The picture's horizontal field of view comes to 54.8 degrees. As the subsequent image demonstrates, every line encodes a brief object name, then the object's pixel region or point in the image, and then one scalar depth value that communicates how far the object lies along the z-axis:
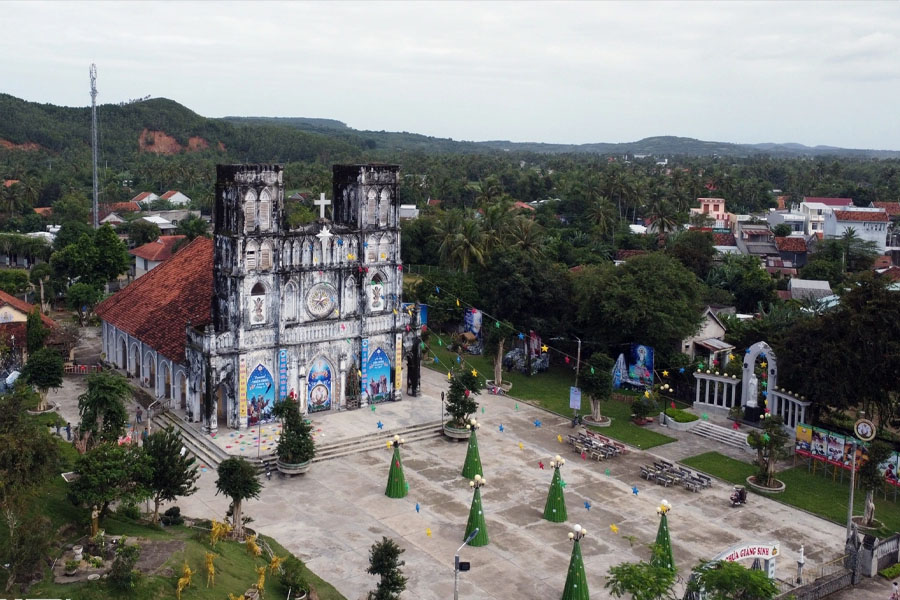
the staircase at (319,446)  37.34
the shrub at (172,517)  30.03
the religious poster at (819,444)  38.25
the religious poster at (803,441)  39.00
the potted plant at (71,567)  23.25
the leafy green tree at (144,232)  88.12
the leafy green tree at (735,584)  23.16
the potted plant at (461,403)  40.94
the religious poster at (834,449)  37.56
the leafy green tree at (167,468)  28.55
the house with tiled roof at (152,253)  78.50
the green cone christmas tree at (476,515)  29.91
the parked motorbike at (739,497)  34.53
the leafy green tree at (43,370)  41.34
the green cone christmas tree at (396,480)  34.25
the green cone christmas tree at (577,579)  25.38
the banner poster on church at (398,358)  45.25
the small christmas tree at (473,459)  35.75
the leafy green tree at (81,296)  60.22
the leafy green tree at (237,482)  28.92
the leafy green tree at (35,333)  49.94
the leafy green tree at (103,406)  32.88
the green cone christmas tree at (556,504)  32.53
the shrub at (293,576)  25.35
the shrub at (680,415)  44.03
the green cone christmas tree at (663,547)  25.53
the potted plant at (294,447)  35.84
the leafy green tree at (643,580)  23.69
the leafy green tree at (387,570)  24.94
